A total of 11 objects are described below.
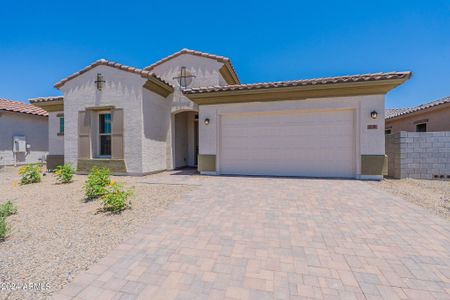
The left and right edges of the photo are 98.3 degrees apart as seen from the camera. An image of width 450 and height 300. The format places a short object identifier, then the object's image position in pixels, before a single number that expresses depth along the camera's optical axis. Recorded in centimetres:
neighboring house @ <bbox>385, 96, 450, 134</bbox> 1014
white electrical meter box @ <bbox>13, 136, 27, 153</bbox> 1259
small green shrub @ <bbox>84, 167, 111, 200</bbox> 535
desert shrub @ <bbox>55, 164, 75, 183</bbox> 741
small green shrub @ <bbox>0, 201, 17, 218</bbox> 410
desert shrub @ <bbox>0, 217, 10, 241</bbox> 327
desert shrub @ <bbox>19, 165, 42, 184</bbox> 763
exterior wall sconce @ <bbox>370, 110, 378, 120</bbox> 742
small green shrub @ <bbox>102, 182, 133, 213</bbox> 442
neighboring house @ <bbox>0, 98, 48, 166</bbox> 1227
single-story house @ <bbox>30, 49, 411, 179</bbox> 761
